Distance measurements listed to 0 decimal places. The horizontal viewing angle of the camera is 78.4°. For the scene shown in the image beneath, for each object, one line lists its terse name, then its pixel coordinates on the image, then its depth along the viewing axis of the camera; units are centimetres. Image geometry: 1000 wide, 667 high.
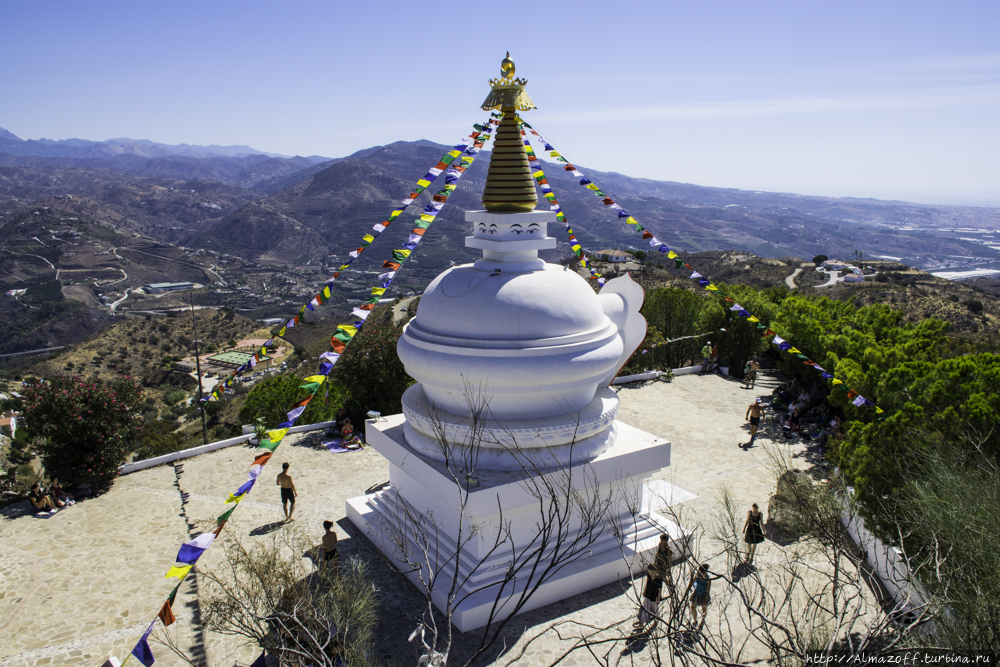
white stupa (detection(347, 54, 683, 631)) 959
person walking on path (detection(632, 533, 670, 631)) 815
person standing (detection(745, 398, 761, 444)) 1600
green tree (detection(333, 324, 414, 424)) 1703
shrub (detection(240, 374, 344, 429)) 1817
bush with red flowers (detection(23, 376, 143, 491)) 1309
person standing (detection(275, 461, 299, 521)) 1188
